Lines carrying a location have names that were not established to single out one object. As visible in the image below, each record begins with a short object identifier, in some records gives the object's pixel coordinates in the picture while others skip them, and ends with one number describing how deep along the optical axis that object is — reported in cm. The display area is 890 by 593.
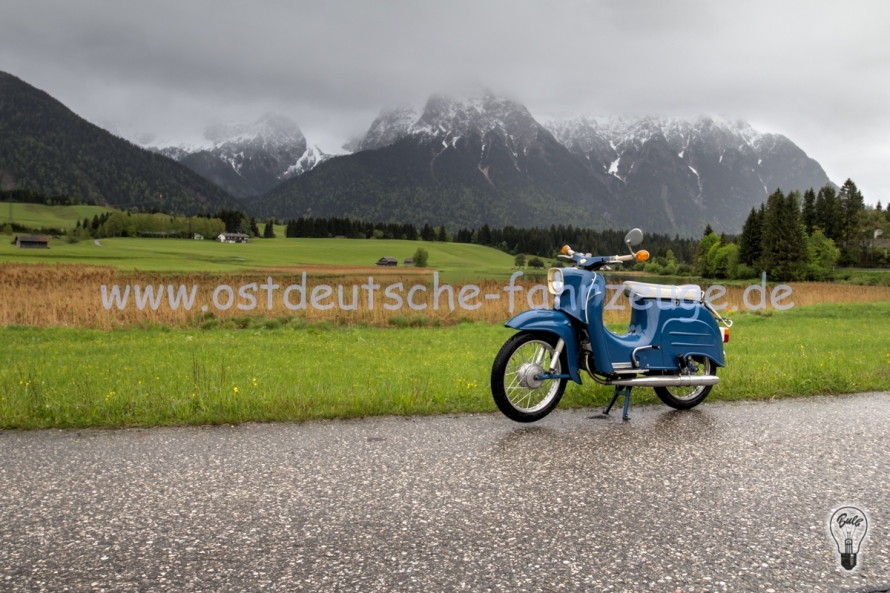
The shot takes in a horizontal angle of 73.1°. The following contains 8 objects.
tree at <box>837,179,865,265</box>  8331
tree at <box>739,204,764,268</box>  7375
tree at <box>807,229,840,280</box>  7181
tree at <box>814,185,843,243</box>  8425
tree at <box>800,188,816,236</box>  8644
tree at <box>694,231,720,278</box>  8181
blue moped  559
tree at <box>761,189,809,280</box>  6862
